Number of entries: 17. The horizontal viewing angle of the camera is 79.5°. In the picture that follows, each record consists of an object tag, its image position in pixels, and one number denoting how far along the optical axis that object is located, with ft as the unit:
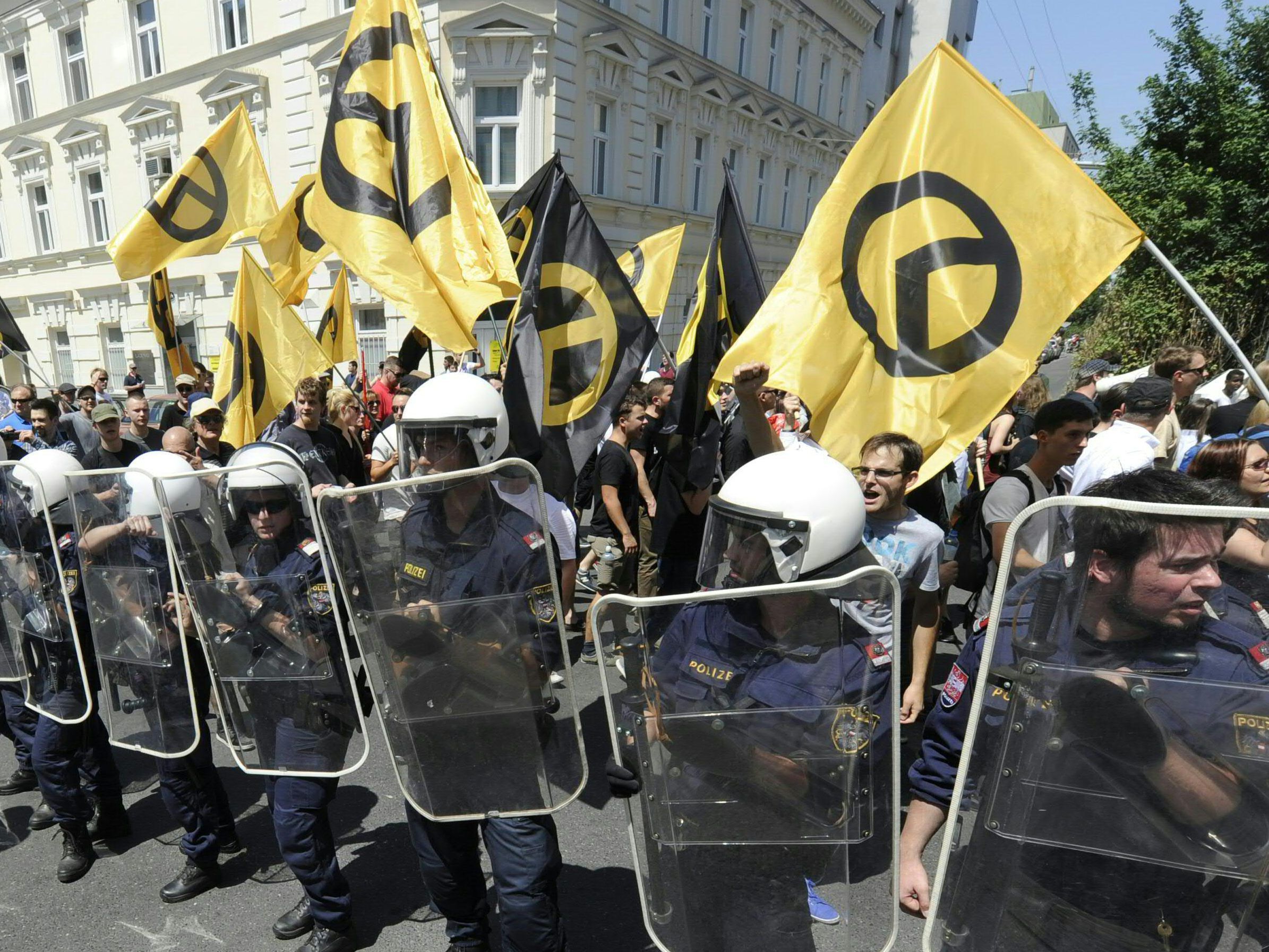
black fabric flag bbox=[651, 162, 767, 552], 12.69
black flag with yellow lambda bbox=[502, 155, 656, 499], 12.27
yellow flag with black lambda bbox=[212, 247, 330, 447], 16.89
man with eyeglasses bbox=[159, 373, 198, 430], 24.23
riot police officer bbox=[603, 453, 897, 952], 5.00
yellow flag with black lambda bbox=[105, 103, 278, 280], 16.74
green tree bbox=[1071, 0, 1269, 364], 33.50
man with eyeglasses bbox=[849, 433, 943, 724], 9.61
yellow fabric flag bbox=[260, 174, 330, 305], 17.79
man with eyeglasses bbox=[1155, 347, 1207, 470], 17.99
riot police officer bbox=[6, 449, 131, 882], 9.79
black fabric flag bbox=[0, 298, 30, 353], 22.67
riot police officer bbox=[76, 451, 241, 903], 8.77
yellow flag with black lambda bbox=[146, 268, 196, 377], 22.47
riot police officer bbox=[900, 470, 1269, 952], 3.96
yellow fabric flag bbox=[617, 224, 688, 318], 22.65
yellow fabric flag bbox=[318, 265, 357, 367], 23.15
